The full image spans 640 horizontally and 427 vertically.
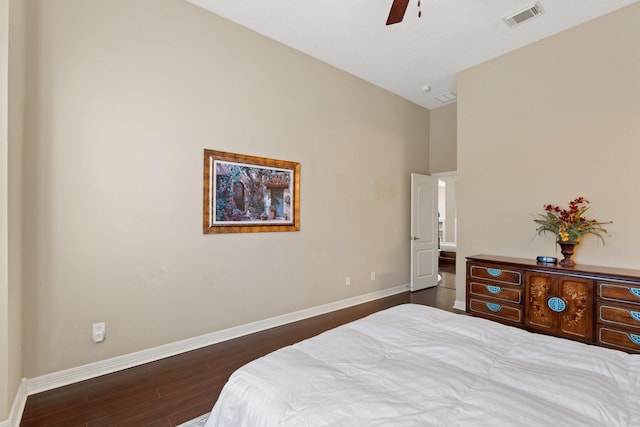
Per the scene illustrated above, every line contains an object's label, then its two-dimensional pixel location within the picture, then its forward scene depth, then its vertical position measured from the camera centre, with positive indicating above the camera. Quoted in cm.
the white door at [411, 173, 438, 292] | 524 -28
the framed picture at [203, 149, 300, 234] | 312 +24
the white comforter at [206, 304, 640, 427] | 101 -66
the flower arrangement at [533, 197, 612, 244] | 311 -8
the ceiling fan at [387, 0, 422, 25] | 230 +161
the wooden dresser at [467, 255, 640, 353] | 262 -81
